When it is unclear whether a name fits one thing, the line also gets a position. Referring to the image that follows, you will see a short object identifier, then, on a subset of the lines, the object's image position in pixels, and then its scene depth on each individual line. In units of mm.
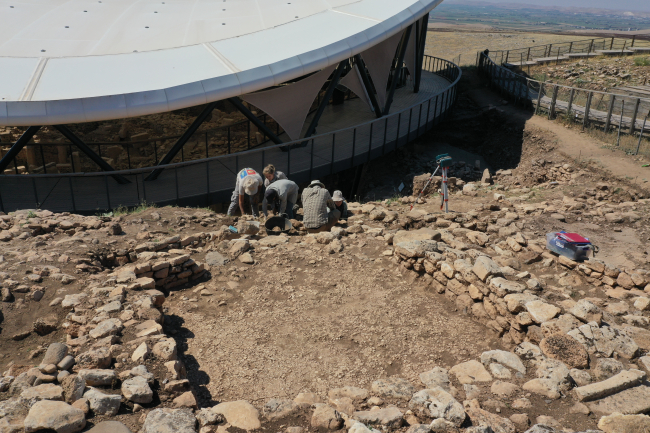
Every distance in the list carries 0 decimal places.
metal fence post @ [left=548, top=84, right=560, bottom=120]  18469
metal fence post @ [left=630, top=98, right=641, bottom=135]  15066
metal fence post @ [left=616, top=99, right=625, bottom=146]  15289
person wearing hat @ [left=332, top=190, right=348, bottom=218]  10750
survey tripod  10547
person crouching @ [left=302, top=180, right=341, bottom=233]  9797
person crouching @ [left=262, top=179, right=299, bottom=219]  10203
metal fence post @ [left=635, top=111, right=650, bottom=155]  14258
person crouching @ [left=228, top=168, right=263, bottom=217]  10250
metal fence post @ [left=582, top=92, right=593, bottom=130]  16509
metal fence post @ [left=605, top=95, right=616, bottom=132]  15730
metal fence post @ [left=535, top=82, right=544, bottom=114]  19516
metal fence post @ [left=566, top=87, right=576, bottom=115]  17688
